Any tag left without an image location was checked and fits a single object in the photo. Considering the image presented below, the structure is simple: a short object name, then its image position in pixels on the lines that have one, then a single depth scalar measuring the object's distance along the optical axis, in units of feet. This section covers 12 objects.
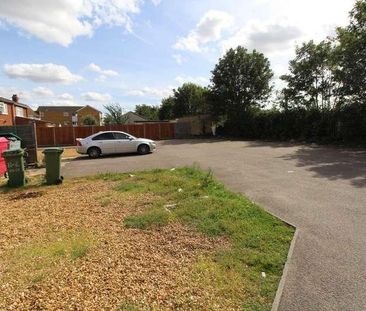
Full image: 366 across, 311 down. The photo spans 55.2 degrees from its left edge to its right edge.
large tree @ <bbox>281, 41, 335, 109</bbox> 91.40
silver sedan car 66.59
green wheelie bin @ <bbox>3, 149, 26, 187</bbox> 38.09
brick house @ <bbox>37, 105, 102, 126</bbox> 321.93
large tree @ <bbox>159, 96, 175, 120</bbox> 231.98
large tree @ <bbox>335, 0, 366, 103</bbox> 67.92
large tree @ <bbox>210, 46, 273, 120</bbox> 117.39
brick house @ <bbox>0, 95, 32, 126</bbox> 120.06
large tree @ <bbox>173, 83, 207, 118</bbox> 210.36
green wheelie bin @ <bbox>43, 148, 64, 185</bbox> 38.70
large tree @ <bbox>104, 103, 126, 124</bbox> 159.33
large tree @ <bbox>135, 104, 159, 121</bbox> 282.87
